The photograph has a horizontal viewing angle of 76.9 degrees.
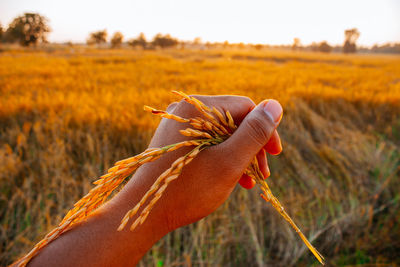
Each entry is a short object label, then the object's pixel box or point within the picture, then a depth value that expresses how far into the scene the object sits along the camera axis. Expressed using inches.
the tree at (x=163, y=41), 1962.4
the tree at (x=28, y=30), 1384.1
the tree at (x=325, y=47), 2330.6
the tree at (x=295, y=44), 2551.7
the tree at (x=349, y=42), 2258.9
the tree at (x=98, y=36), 1985.7
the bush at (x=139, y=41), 1905.8
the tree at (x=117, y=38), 1947.6
